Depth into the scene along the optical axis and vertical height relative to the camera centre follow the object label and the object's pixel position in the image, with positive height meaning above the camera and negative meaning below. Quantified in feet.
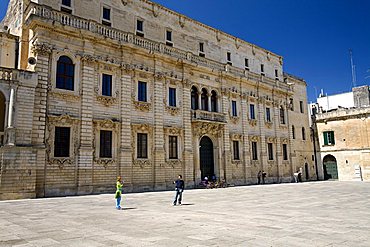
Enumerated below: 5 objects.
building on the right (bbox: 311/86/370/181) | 118.62 +9.83
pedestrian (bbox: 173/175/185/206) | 45.37 -3.09
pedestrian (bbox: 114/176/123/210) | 40.45 -4.04
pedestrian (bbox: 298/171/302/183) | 117.26 -5.10
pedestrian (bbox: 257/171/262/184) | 104.06 -4.24
